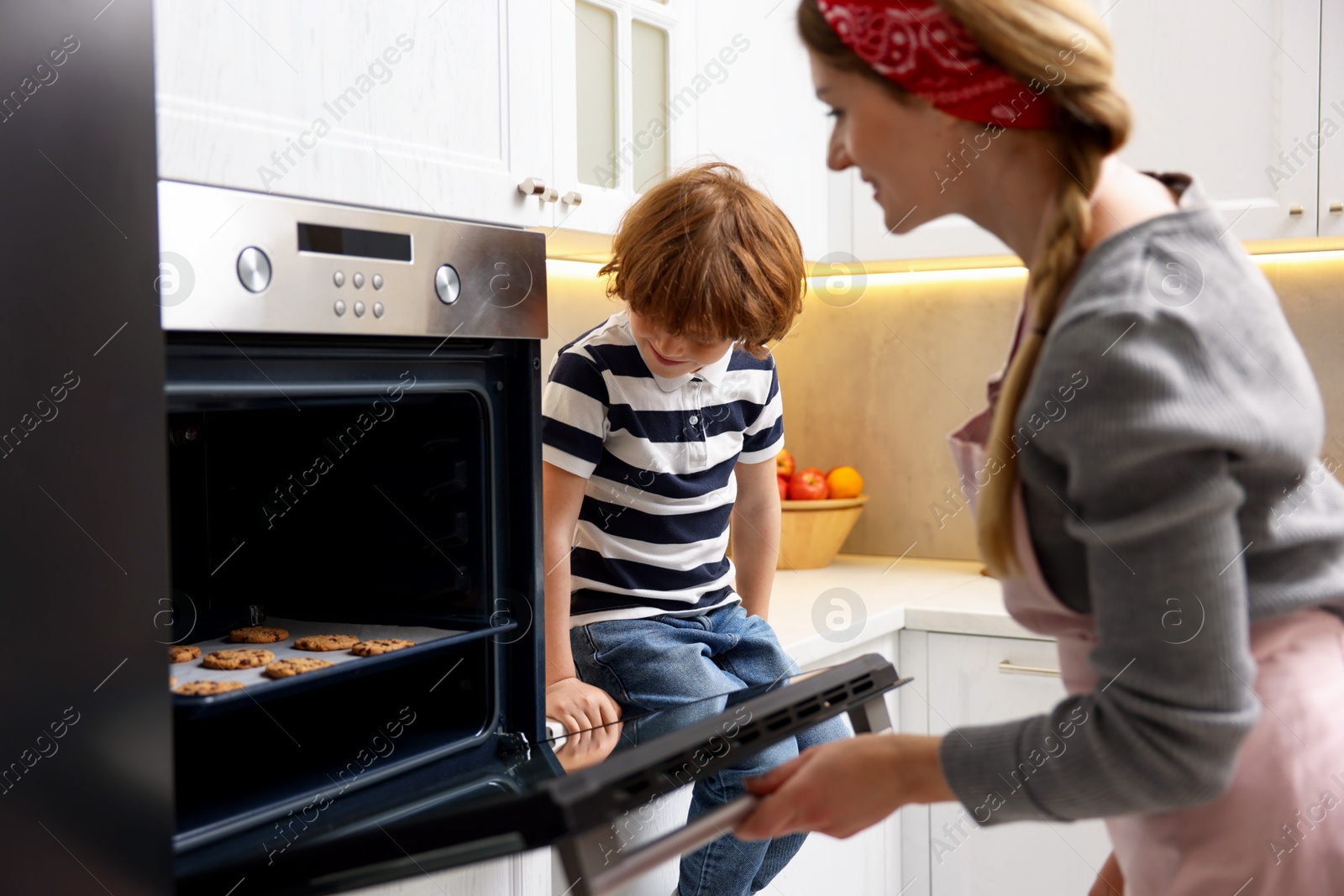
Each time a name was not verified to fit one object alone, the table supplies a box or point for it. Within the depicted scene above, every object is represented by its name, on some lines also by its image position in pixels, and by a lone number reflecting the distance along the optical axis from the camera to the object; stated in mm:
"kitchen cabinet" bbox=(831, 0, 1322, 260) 1724
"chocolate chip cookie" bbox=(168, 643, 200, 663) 943
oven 777
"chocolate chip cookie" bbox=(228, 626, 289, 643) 1021
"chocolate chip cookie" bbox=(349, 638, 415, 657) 932
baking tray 774
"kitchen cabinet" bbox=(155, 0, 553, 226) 835
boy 1246
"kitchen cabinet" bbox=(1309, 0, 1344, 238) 1704
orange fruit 2281
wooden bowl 2180
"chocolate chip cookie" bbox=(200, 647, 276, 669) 912
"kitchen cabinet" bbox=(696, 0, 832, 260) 1711
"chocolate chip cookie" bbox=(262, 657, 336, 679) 858
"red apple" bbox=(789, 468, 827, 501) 2223
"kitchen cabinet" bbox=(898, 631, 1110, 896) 1777
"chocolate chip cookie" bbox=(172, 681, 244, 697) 804
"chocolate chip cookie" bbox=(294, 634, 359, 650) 986
